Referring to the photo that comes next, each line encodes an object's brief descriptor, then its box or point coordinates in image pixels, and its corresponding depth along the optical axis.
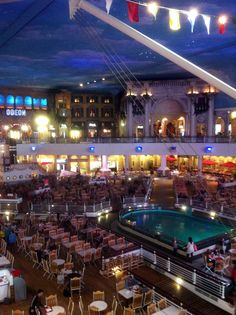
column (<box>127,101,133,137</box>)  31.01
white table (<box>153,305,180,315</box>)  7.44
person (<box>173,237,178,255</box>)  11.52
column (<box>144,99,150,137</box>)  30.14
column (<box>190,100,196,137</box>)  28.92
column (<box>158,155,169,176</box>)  27.56
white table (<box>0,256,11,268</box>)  9.24
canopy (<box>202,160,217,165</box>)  26.26
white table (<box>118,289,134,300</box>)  8.16
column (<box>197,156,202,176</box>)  26.27
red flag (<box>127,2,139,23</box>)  7.18
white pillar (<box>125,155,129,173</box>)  28.66
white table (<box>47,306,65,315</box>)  7.30
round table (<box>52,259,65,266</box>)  9.76
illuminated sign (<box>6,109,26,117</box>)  33.07
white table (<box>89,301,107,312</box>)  7.58
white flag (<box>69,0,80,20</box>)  7.00
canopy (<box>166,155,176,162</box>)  30.60
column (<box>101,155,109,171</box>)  29.47
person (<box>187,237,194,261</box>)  11.06
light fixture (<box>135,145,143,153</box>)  27.63
